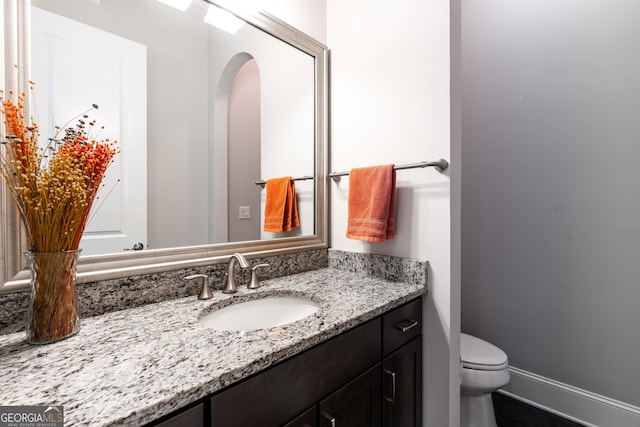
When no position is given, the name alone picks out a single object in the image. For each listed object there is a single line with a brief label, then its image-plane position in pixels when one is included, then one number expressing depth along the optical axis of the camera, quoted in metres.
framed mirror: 0.77
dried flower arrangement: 0.62
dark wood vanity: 0.55
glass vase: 0.62
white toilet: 1.33
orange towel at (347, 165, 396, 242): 1.17
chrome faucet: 1.01
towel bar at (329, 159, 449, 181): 1.08
